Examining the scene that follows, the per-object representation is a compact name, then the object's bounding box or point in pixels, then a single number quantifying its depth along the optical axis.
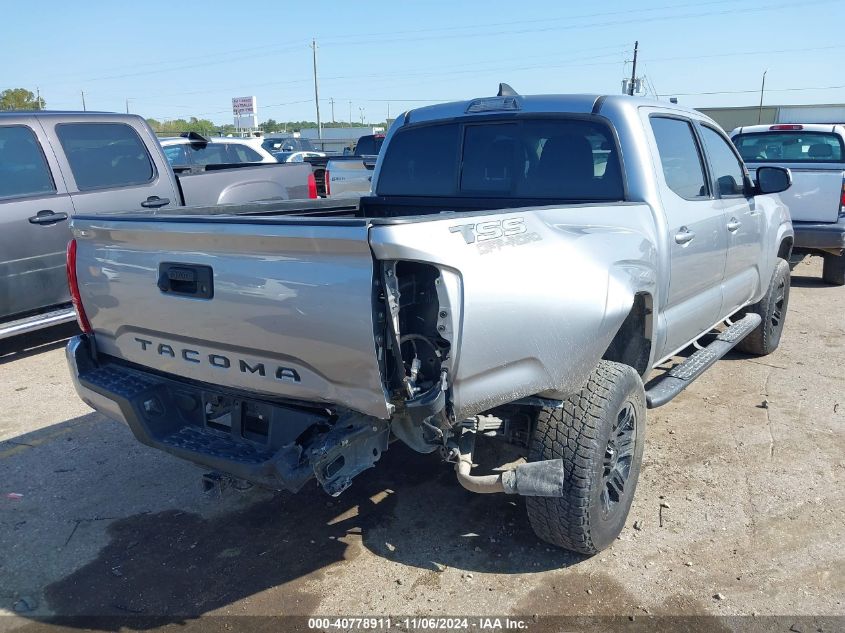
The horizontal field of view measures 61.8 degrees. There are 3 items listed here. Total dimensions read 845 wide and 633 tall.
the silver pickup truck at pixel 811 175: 8.40
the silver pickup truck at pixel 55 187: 5.88
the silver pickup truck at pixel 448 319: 2.44
